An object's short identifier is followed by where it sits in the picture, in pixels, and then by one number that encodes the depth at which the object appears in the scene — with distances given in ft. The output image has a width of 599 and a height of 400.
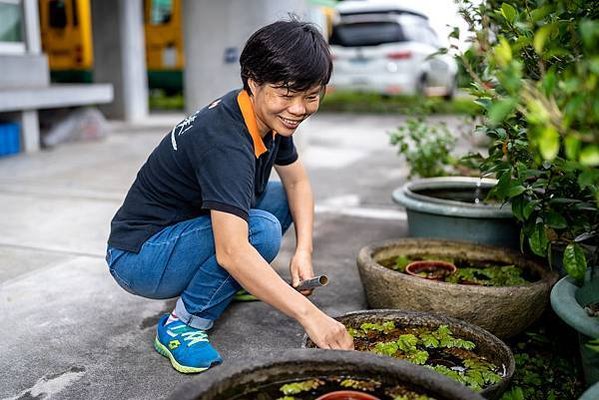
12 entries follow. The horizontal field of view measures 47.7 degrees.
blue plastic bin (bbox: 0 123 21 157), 20.39
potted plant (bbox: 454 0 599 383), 3.30
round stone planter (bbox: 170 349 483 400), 4.52
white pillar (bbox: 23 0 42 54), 23.39
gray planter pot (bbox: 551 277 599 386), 5.18
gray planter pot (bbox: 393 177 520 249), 9.05
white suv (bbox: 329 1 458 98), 35.99
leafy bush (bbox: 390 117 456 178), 12.71
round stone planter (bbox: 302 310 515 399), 5.92
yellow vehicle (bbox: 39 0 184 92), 35.68
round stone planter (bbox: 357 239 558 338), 6.88
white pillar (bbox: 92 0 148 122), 32.07
